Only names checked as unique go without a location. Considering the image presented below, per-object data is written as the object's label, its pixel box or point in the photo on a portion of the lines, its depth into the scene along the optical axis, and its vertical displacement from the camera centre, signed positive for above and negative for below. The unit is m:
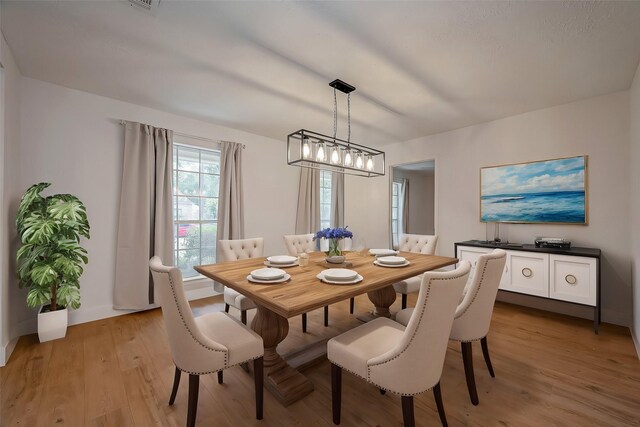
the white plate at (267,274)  1.71 -0.39
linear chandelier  2.19 +0.62
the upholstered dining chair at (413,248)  2.74 -0.36
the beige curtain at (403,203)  6.99 +0.41
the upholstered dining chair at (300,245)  3.07 -0.34
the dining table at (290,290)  1.40 -0.43
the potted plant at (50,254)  2.28 -0.38
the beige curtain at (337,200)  5.59 +0.37
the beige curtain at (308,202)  4.86 +0.28
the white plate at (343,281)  1.68 -0.41
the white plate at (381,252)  2.71 -0.36
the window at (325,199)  5.53 +0.38
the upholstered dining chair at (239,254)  2.33 -0.41
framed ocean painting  3.05 +0.36
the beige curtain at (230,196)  3.90 +0.29
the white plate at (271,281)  1.70 -0.42
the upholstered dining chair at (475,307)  1.63 -0.56
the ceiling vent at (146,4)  1.62 +1.32
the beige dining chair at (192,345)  1.35 -0.72
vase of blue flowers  2.28 -0.20
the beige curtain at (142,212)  3.12 +0.02
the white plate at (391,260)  2.20 -0.36
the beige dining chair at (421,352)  1.19 -0.64
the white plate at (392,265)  2.20 -0.39
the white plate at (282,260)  2.21 -0.37
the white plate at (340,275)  1.69 -0.38
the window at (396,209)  6.84 +0.25
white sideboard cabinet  2.64 -0.57
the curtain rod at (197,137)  3.54 +1.10
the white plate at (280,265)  2.19 -0.41
